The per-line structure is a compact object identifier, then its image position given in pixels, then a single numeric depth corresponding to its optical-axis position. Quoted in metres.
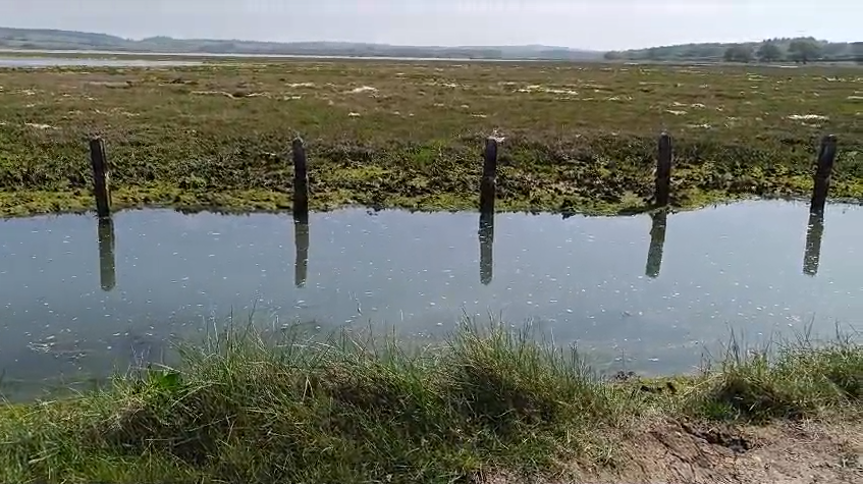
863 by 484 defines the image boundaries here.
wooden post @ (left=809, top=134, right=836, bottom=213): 17.12
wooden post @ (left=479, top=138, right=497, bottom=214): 16.27
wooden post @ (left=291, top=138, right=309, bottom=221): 15.90
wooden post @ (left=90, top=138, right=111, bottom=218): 15.34
